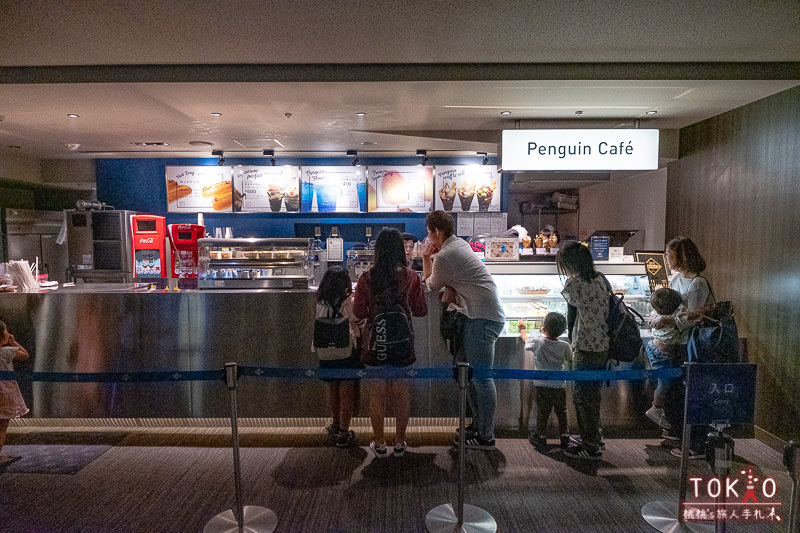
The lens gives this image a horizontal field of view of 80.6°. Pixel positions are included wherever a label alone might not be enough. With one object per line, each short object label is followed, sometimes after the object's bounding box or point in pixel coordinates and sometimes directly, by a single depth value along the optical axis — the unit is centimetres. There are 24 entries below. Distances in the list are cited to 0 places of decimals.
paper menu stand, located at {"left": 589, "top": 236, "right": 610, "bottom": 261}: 473
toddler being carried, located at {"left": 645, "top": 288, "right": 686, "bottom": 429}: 372
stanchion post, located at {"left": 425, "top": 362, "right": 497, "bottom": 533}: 277
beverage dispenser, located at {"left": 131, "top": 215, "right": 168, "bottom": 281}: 676
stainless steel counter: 421
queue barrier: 280
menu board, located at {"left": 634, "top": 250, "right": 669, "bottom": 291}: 455
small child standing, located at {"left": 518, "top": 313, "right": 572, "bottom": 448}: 380
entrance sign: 254
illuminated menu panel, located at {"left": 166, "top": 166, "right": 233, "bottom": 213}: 725
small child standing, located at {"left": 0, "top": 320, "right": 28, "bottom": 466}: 348
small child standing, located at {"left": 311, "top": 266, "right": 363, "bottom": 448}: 363
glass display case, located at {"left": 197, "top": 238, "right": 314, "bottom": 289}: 509
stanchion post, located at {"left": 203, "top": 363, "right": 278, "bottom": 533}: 280
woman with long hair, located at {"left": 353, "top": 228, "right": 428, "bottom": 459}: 340
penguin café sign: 464
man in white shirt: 364
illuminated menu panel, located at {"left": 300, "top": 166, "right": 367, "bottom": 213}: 725
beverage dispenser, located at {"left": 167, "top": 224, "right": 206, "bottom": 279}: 575
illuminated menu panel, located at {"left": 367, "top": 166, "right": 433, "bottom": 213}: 723
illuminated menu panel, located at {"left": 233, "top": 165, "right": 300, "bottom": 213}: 720
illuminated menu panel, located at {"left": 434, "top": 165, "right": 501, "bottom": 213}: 719
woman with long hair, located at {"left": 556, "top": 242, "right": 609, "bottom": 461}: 356
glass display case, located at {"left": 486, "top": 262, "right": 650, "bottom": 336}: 458
